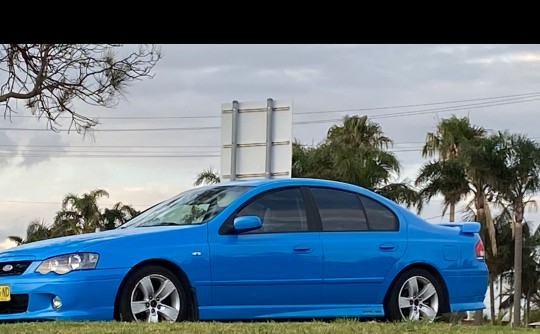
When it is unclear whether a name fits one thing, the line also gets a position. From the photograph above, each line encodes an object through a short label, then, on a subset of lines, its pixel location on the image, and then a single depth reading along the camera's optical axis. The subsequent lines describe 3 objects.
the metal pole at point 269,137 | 18.48
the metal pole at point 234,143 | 19.02
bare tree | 22.77
